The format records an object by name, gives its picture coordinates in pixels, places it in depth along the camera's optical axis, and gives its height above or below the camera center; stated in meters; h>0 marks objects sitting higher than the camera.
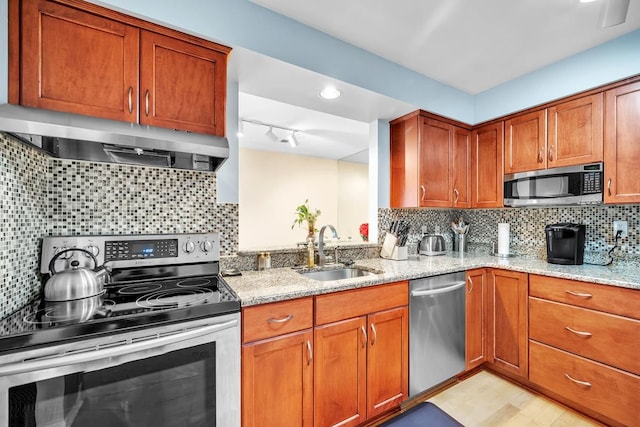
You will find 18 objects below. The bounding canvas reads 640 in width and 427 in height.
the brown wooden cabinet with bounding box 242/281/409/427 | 1.34 -0.79
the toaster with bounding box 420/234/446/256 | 2.69 -0.32
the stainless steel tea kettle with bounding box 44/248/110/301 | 1.18 -0.31
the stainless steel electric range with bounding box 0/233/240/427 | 0.88 -0.51
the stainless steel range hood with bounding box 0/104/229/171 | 1.05 +0.32
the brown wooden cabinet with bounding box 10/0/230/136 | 1.13 +0.66
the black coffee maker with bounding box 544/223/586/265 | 2.14 -0.24
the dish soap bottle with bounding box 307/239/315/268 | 2.09 -0.32
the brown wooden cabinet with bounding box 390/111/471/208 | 2.44 +0.45
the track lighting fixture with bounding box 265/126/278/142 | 3.73 +1.05
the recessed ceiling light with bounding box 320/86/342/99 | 1.98 +0.86
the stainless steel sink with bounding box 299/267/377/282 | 2.08 -0.47
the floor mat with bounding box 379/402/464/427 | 1.00 -0.76
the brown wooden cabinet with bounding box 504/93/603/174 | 2.02 +0.60
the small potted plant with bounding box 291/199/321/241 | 2.21 -0.04
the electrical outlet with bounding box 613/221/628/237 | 2.12 -0.11
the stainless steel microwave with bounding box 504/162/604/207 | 1.99 +0.20
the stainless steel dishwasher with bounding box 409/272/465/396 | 1.88 -0.83
